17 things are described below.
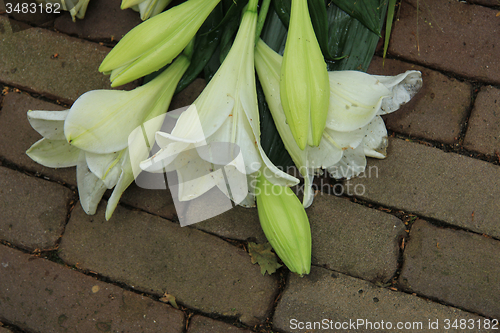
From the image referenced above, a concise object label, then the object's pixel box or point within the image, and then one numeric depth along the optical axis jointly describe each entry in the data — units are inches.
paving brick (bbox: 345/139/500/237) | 38.4
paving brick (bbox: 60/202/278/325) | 38.5
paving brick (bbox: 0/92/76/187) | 38.7
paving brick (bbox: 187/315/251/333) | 38.4
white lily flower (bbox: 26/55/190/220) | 35.1
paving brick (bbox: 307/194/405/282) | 38.5
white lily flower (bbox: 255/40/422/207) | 35.3
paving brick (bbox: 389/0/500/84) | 38.4
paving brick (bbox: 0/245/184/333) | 38.5
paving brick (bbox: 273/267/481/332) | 38.4
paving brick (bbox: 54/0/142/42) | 38.6
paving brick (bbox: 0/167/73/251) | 38.7
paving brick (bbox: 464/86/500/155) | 38.5
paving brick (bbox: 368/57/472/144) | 38.4
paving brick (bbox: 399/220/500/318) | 38.3
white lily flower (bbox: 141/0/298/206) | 34.3
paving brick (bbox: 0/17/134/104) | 38.6
